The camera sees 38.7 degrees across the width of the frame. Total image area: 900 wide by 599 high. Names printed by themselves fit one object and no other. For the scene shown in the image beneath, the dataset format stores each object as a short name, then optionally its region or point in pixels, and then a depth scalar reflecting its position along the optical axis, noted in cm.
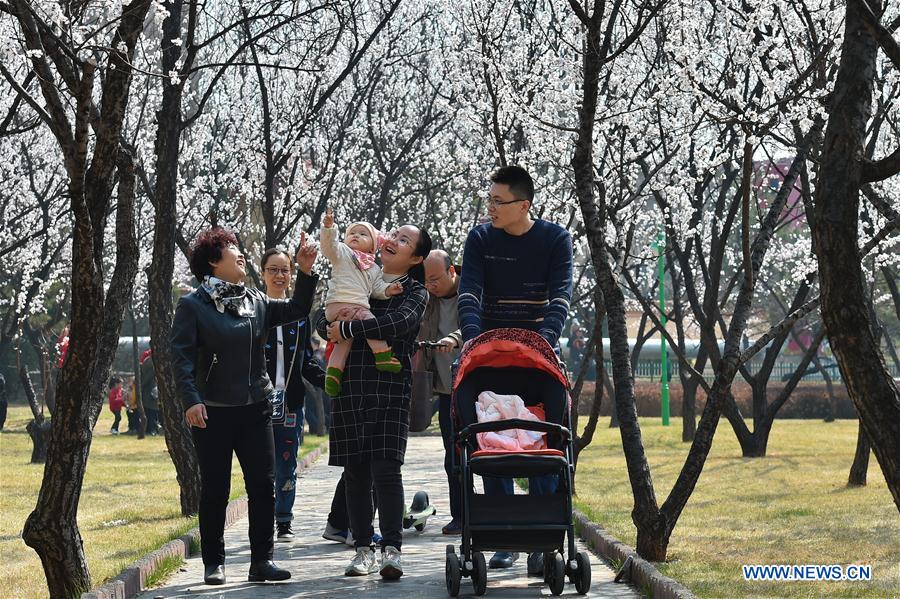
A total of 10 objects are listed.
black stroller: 664
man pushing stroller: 737
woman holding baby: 746
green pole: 3247
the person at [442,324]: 923
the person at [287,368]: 945
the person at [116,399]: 2972
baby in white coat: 745
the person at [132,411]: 2909
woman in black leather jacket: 737
